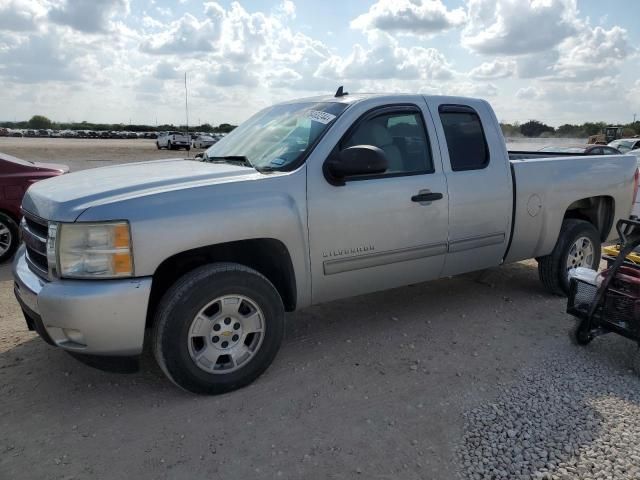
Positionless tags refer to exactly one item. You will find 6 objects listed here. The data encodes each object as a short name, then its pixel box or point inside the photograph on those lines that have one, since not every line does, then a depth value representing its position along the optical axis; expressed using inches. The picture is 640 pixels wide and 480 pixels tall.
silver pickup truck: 121.8
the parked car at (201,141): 1622.8
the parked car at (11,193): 275.7
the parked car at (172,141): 1624.0
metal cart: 154.3
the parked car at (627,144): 869.8
